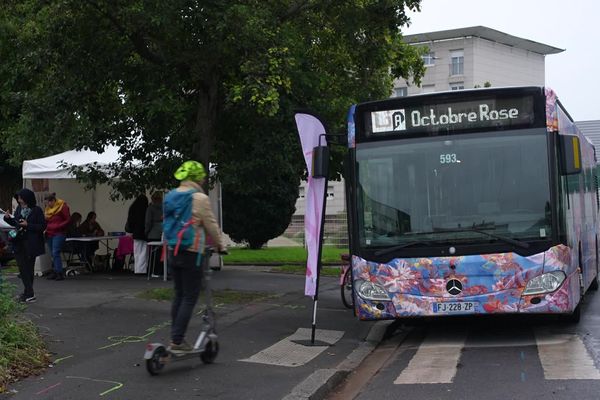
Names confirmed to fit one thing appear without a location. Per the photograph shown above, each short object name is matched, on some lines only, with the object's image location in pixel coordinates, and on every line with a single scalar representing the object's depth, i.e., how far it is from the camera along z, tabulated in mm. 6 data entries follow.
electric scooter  6852
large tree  10328
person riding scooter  7039
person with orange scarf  15258
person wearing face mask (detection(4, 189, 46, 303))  11148
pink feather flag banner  9203
